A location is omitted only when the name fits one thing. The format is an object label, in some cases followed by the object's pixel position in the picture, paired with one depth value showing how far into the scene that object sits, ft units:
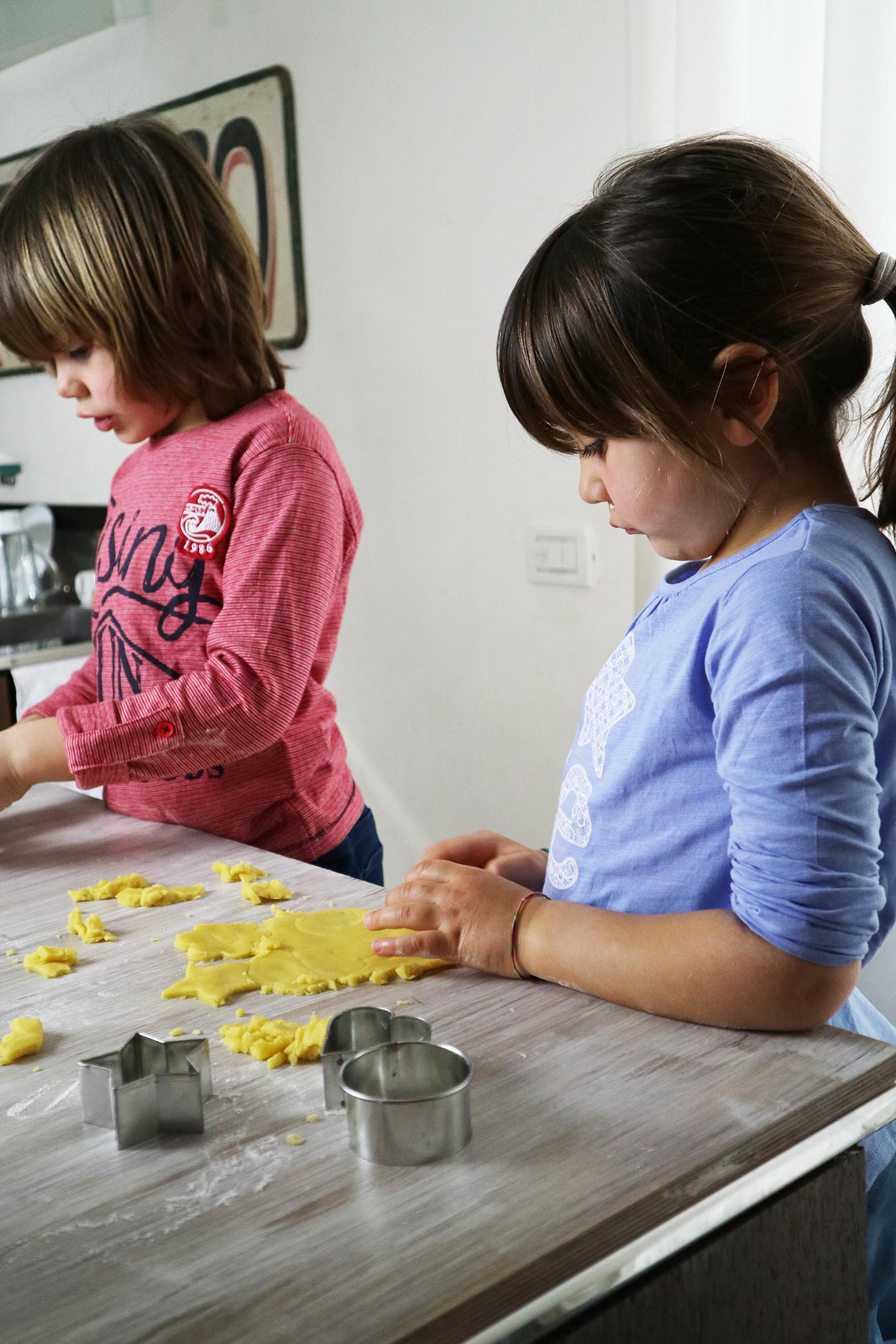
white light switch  6.41
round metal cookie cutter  1.87
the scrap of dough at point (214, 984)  2.51
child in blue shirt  2.15
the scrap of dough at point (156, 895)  3.11
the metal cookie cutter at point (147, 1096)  1.99
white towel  7.39
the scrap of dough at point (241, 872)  3.25
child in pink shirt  3.57
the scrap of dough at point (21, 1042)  2.32
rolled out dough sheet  2.56
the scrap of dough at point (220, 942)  2.72
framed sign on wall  7.72
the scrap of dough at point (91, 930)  2.89
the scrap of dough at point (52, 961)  2.71
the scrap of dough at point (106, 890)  3.18
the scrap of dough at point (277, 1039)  2.24
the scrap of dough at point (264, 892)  3.09
